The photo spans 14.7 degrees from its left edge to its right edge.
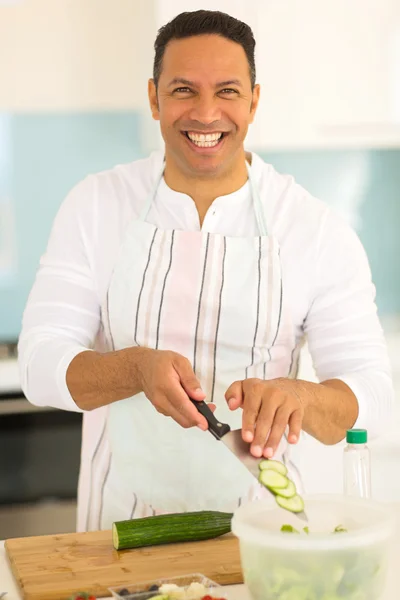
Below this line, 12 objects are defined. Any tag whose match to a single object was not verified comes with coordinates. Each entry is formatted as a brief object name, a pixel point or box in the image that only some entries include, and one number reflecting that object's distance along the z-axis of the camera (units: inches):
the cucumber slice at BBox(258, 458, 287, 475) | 68.2
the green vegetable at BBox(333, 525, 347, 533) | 66.1
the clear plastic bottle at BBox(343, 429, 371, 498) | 72.5
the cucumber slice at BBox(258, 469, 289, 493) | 66.8
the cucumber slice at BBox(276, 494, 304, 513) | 66.5
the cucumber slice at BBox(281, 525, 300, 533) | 65.7
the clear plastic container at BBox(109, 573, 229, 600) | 65.8
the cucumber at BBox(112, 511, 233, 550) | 73.4
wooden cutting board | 69.8
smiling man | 82.5
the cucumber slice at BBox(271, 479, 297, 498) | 66.7
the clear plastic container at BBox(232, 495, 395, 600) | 63.7
